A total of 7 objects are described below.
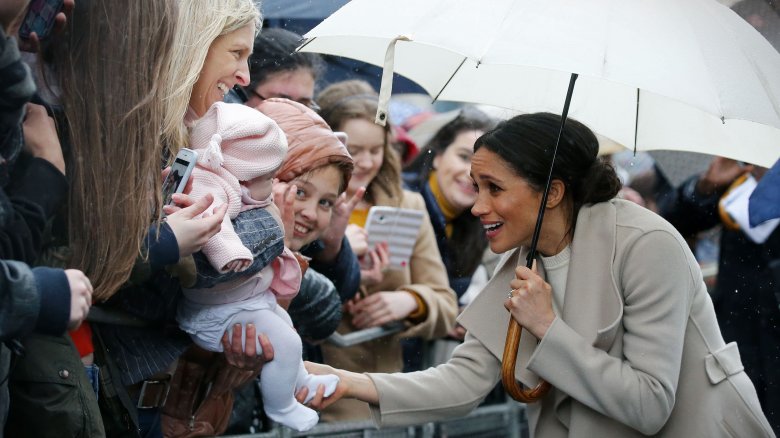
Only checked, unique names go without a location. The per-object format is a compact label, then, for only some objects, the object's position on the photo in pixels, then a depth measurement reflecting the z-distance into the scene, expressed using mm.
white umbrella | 3514
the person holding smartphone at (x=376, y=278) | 5484
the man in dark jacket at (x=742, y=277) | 6867
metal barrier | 4836
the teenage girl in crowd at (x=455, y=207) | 6398
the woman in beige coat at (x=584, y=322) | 3793
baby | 3389
